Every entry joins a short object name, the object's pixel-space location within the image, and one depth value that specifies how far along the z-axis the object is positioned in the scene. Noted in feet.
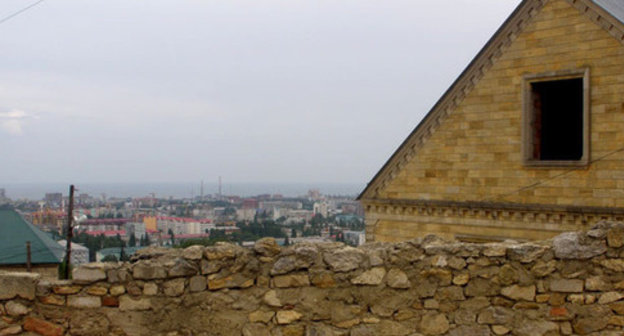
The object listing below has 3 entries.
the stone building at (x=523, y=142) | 38.22
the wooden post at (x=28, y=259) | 81.05
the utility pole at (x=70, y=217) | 58.23
